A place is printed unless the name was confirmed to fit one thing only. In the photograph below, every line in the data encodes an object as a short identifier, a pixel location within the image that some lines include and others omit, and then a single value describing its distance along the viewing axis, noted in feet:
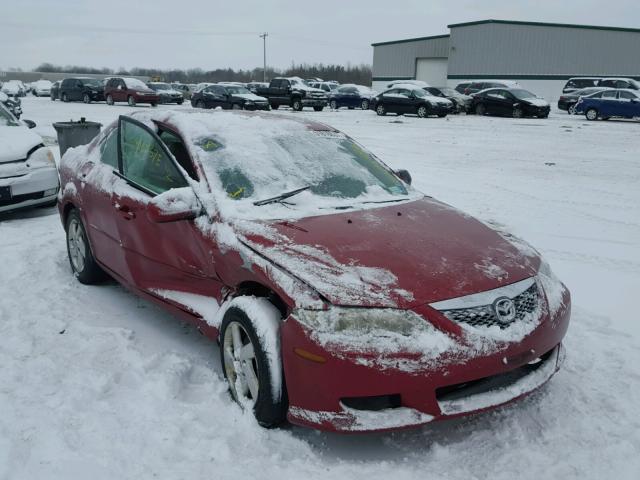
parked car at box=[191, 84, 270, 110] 91.91
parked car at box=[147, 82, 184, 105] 113.19
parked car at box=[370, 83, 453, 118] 81.71
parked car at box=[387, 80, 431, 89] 89.19
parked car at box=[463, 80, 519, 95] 95.92
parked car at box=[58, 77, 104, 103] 108.78
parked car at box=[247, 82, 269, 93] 114.83
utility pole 270.57
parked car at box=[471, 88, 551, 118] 83.41
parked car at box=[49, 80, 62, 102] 117.02
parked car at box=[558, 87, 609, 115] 91.84
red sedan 8.60
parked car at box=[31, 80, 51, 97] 152.97
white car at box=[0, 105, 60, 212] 22.75
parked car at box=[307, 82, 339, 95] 120.57
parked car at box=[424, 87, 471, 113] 90.84
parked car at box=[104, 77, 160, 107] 98.99
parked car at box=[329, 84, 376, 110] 103.40
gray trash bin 30.45
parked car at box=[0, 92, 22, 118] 65.08
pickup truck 95.55
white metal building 139.13
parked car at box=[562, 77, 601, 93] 98.53
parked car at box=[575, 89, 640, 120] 76.59
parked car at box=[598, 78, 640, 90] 89.74
